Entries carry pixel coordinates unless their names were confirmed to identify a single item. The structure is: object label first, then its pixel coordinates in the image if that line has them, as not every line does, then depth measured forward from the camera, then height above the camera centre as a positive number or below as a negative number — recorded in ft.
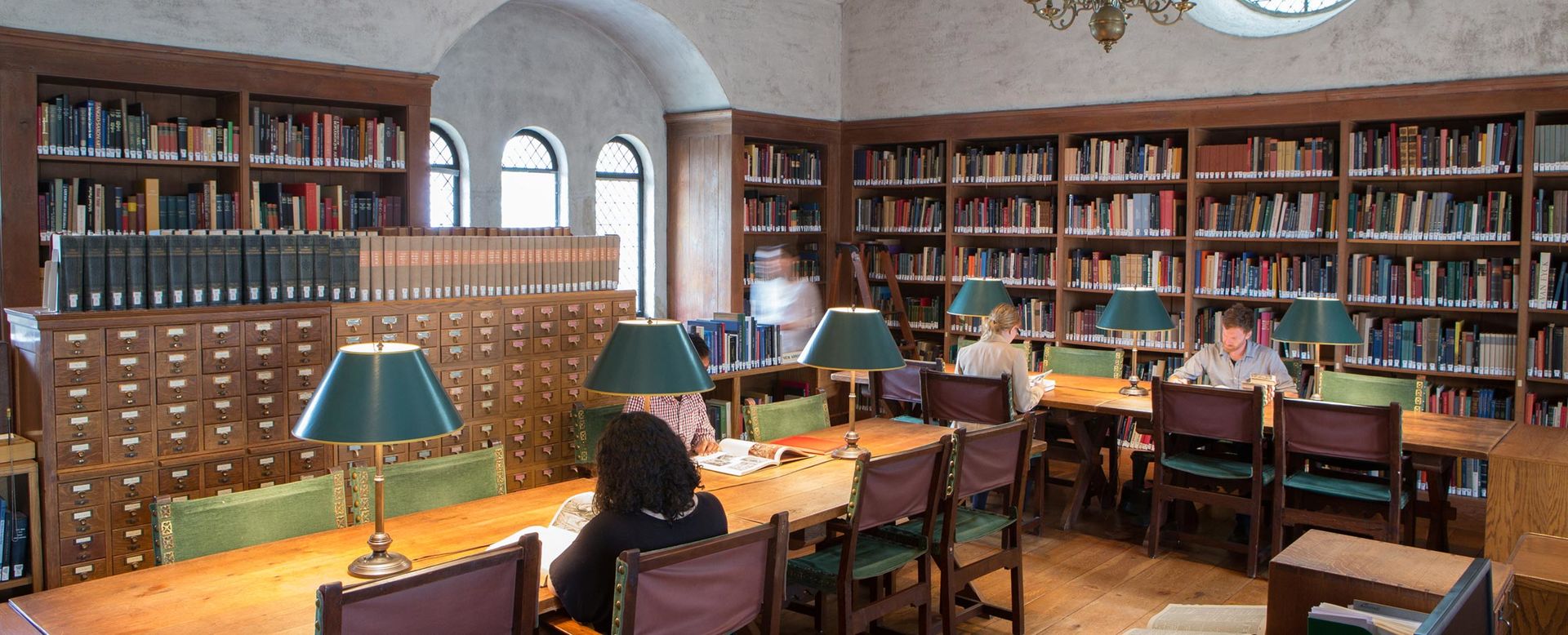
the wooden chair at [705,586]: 8.41 -2.34
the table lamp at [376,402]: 8.98 -0.93
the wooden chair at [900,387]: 20.85 -1.84
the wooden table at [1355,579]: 7.92 -2.07
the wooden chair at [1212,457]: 17.08 -2.61
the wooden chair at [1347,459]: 15.72 -2.53
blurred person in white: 30.48 -0.18
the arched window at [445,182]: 24.91 +2.32
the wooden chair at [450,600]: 7.33 -2.14
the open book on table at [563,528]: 10.40 -2.35
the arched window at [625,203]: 28.68 +2.16
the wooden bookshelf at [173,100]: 16.70 +3.16
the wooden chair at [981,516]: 13.10 -2.87
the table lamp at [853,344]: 13.84 -0.69
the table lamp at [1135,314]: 20.42 -0.45
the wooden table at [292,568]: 8.59 -2.45
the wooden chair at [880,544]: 11.88 -2.98
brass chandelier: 15.67 +3.76
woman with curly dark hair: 9.18 -1.85
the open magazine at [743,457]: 13.92 -2.16
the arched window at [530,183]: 26.48 +2.46
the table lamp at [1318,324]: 18.06 -0.55
